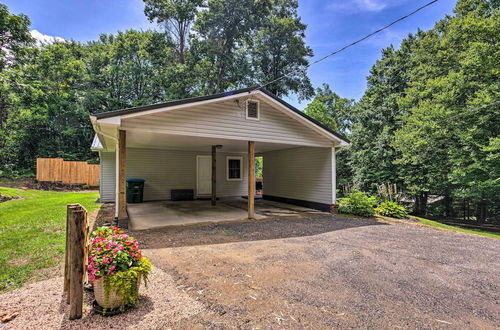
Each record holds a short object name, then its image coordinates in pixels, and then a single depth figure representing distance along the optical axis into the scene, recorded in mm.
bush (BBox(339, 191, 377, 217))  7688
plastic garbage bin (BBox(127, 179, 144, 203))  9406
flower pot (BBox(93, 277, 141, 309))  2146
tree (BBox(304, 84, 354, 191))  17045
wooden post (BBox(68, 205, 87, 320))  2050
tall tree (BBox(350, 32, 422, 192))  13898
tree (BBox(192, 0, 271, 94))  18344
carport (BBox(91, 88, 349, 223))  5590
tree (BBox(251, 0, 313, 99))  20297
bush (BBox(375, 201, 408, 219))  7853
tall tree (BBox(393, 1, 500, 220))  10094
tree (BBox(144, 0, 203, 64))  19922
